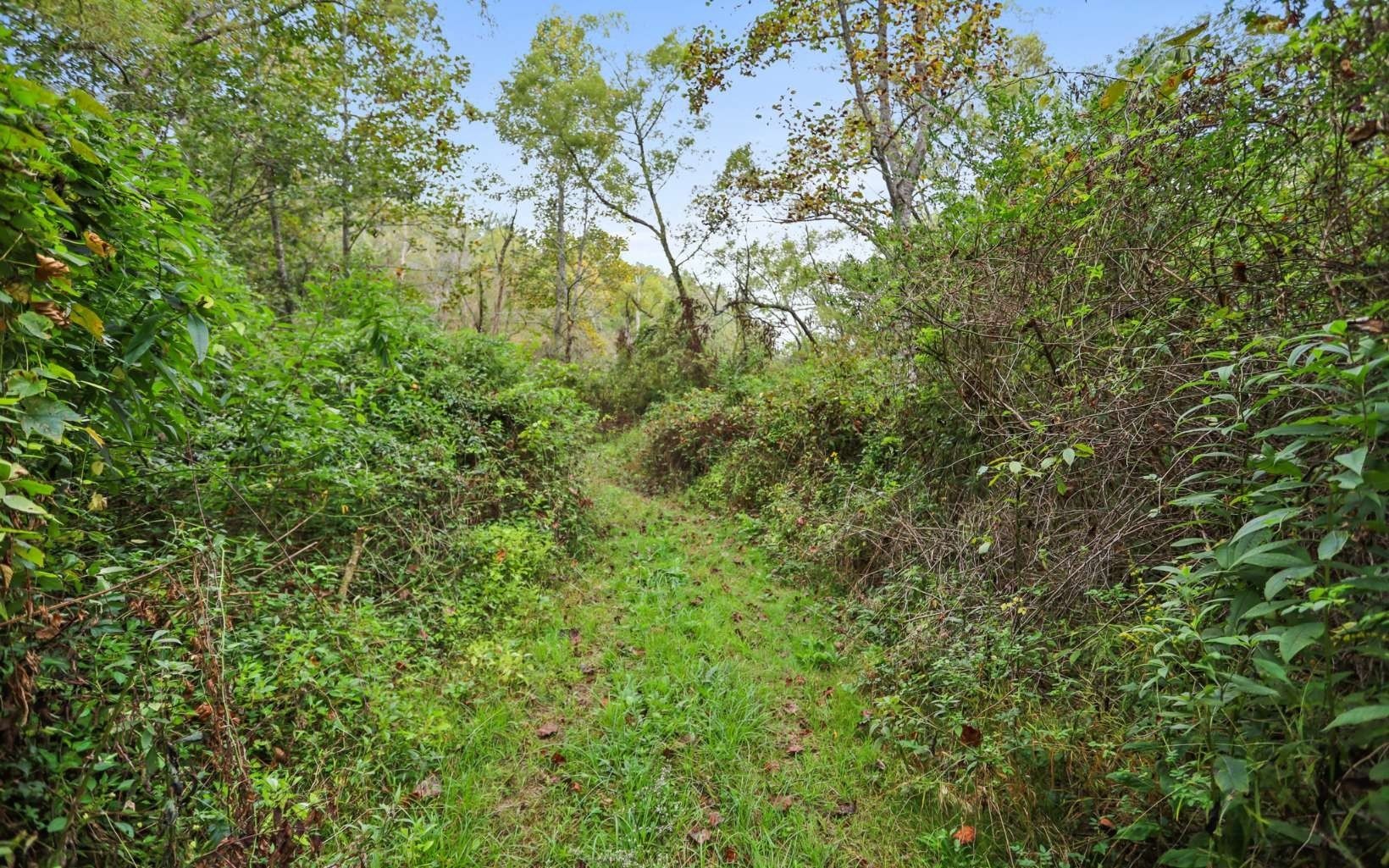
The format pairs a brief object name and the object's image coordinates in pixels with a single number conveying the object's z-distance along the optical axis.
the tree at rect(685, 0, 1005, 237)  7.30
